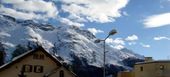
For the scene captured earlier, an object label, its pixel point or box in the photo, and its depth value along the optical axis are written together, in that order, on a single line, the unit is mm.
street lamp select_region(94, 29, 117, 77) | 16491
